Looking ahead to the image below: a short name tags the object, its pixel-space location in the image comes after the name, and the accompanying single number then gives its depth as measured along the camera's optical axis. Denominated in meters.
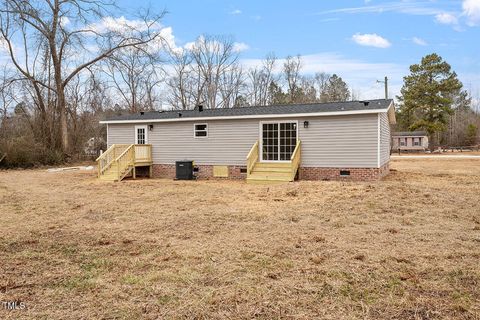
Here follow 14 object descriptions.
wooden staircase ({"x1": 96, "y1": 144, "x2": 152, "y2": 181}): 14.75
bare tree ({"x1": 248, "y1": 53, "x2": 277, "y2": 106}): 44.25
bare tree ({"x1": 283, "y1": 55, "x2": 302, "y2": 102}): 46.25
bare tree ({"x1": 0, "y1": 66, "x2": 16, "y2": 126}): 24.31
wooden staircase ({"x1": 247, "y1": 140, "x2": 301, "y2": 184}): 13.19
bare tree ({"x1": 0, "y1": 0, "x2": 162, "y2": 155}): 24.80
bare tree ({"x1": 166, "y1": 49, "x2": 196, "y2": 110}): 39.84
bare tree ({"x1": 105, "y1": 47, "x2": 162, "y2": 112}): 36.22
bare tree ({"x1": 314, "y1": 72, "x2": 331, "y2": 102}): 49.69
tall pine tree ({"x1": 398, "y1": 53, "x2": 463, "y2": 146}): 41.66
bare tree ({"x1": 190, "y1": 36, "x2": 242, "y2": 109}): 40.32
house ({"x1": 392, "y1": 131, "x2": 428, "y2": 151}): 44.41
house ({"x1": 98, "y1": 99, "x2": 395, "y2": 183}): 13.09
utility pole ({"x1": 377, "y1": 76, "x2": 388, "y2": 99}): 30.19
